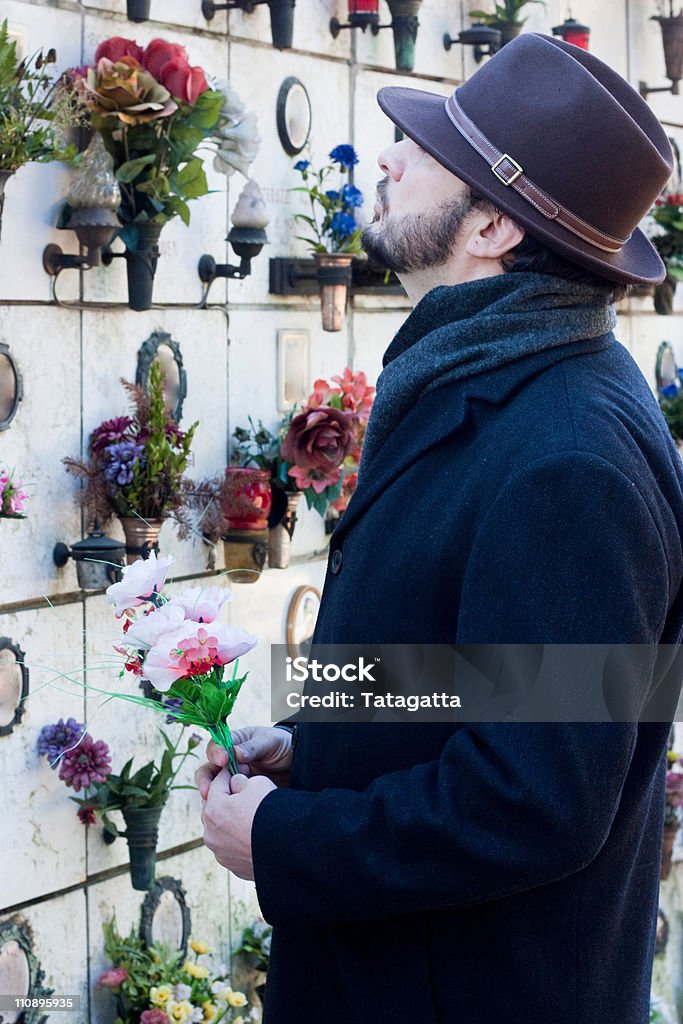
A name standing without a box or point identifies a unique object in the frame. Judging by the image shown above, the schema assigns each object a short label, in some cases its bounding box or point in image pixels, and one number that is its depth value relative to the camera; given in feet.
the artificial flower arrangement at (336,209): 11.66
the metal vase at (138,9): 9.69
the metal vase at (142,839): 9.95
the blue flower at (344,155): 11.76
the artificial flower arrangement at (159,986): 10.16
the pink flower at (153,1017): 10.05
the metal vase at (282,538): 11.10
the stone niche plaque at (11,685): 9.31
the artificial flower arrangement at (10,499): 8.43
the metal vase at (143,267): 9.59
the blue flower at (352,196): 11.75
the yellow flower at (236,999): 10.80
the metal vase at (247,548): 10.66
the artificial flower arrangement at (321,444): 10.64
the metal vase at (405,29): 12.44
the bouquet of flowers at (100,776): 9.53
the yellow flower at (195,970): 10.62
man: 4.73
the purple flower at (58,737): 9.51
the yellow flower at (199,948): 10.92
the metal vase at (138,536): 9.41
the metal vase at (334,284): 11.55
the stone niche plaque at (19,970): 9.52
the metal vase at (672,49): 16.48
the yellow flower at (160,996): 10.16
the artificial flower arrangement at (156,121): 9.02
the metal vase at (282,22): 10.89
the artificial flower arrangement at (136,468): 9.41
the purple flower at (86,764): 9.53
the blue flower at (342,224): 11.66
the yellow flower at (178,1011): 10.12
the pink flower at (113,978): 10.11
